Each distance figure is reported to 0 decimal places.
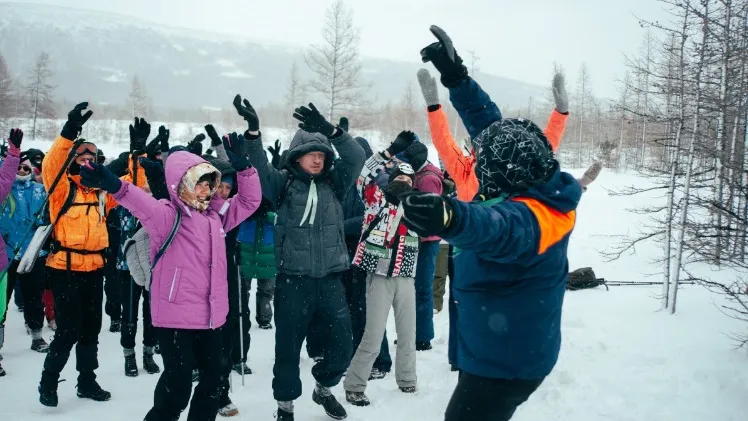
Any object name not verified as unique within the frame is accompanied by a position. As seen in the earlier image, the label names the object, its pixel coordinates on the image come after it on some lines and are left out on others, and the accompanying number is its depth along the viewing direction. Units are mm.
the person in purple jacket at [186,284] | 2988
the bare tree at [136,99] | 54122
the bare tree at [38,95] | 39500
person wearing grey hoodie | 3643
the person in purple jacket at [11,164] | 4030
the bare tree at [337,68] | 29750
